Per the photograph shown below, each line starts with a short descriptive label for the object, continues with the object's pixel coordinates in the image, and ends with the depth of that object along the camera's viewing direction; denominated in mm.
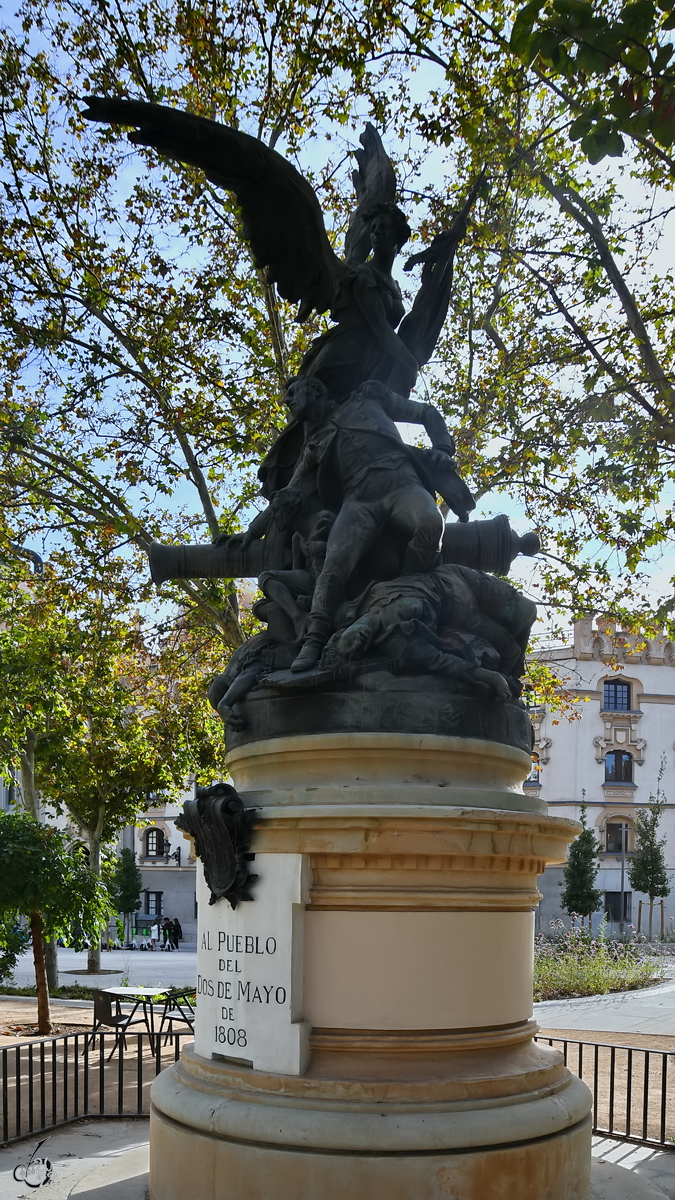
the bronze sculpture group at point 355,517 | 5074
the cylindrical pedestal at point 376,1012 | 4270
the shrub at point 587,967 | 20672
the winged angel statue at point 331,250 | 6109
